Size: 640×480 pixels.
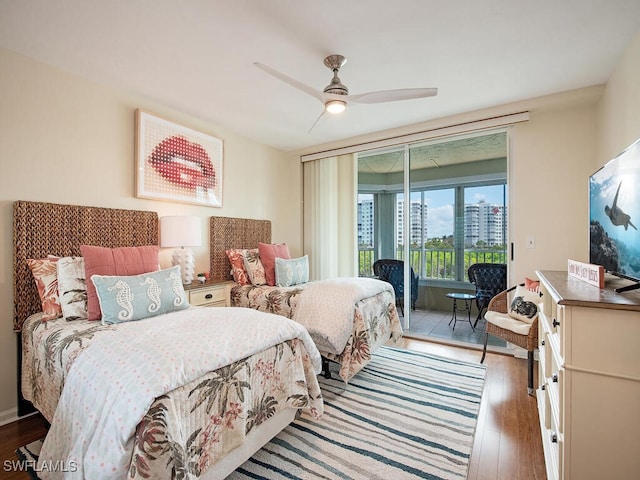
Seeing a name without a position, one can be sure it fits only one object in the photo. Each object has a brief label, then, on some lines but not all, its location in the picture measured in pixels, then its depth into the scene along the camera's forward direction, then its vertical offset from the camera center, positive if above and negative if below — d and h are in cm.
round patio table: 389 -83
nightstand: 295 -55
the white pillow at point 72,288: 203 -35
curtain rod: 319 +125
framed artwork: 294 +79
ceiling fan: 218 +104
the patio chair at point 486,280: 353 -48
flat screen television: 142 +13
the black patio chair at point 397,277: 409 -52
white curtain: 442 +33
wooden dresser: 116 -58
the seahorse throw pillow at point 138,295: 192 -38
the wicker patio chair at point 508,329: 247 -76
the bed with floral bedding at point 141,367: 115 -61
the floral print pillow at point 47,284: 206 -32
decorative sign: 159 -19
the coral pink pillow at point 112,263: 202 -18
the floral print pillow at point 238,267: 352 -34
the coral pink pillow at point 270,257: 353 -23
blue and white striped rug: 168 -126
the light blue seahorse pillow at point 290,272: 342 -38
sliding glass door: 359 +39
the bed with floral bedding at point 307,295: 261 -55
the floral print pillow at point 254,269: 349 -35
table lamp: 296 +1
